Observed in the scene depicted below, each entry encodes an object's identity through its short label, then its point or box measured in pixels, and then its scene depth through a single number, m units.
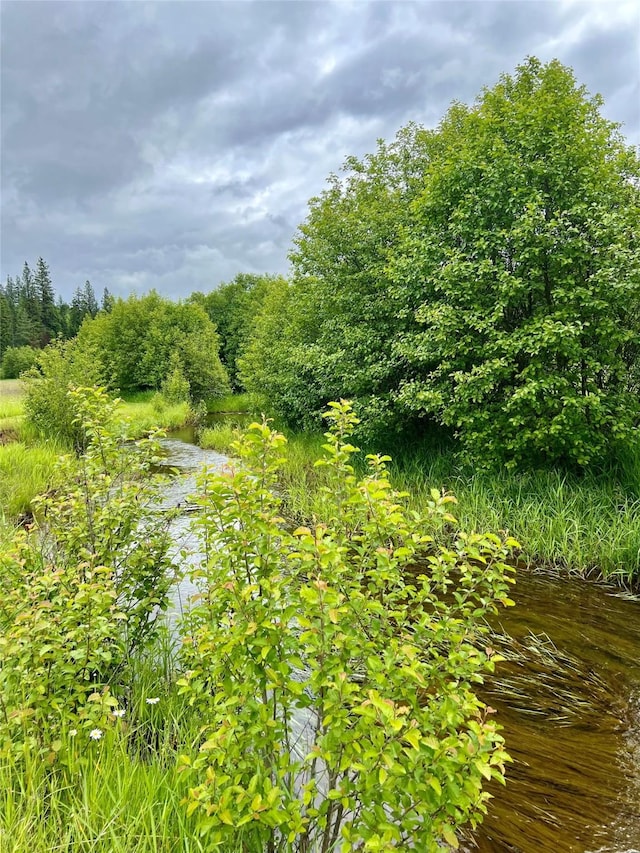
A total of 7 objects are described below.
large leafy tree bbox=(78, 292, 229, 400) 31.53
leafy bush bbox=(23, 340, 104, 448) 12.03
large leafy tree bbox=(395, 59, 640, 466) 6.50
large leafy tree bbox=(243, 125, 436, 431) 9.47
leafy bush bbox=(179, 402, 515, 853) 1.51
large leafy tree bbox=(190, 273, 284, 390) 44.09
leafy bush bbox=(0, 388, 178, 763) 2.14
